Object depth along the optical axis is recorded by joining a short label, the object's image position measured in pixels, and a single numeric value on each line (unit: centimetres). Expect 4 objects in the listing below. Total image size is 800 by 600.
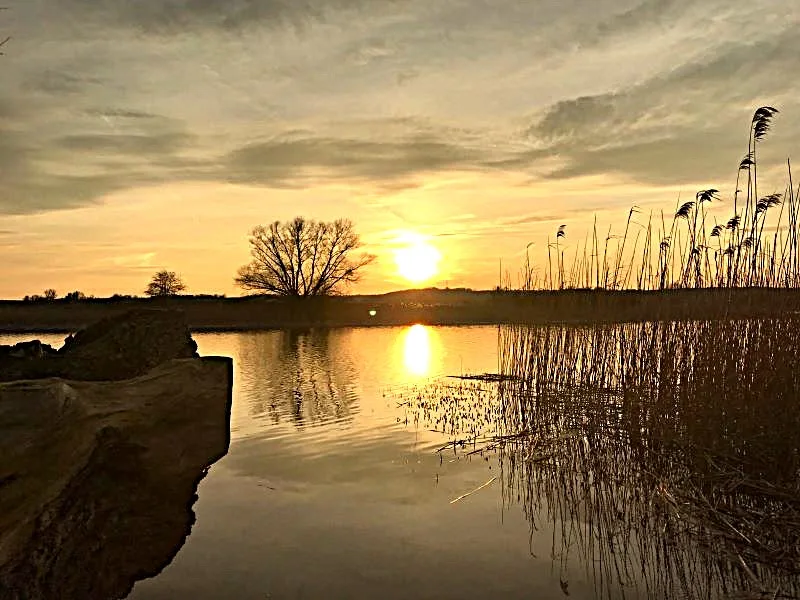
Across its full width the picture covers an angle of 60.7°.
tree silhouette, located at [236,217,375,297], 3934
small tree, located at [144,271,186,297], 4241
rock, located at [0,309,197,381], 467
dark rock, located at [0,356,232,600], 277
